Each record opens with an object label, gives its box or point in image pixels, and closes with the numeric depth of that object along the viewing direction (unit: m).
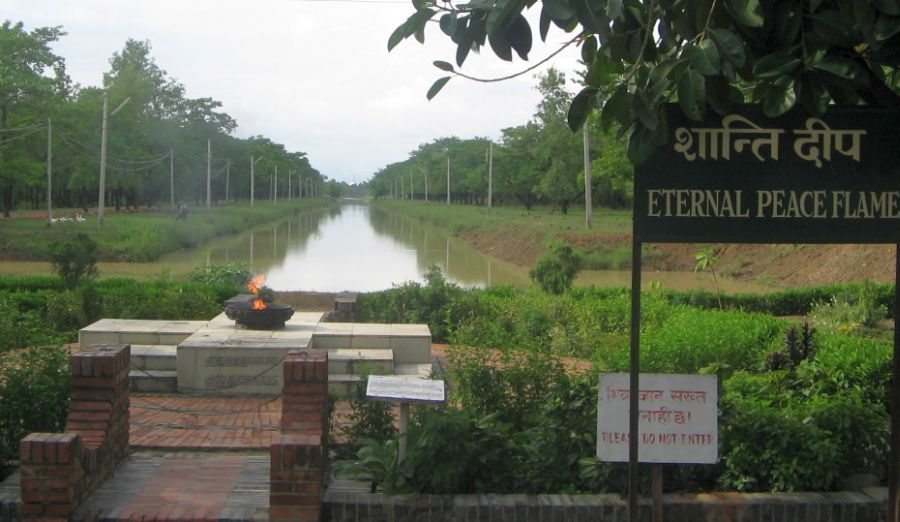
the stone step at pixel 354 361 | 8.80
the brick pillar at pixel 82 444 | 4.47
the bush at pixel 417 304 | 12.66
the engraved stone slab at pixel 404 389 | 4.68
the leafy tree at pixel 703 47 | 3.03
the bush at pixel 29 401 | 5.43
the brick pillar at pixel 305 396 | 5.12
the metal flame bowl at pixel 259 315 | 9.70
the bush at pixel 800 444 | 4.70
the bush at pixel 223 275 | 15.93
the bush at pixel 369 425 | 5.54
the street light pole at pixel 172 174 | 58.31
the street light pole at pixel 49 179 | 36.84
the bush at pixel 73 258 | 14.41
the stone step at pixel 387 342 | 9.51
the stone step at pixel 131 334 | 9.52
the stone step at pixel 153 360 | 8.89
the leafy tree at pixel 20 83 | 36.75
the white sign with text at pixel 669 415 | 4.31
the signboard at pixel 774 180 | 3.60
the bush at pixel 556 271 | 15.55
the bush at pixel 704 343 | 6.48
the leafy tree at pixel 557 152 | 50.03
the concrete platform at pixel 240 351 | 8.64
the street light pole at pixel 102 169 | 36.56
